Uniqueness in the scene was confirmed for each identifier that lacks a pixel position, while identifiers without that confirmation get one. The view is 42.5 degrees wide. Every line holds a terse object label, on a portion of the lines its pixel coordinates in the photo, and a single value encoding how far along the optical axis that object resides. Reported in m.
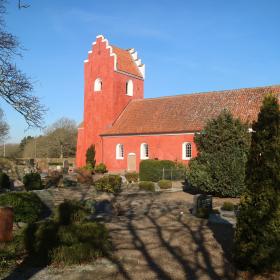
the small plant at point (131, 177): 28.14
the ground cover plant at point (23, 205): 11.64
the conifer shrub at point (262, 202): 7.31
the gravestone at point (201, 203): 13.72
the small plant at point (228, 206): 15.42
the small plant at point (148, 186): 23.14
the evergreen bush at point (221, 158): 19.25
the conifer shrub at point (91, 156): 36.66
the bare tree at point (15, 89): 15.26
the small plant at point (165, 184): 24.23
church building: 31.08
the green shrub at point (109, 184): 21.27
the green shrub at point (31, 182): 19.53
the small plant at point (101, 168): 35.16
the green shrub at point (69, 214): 9.88
